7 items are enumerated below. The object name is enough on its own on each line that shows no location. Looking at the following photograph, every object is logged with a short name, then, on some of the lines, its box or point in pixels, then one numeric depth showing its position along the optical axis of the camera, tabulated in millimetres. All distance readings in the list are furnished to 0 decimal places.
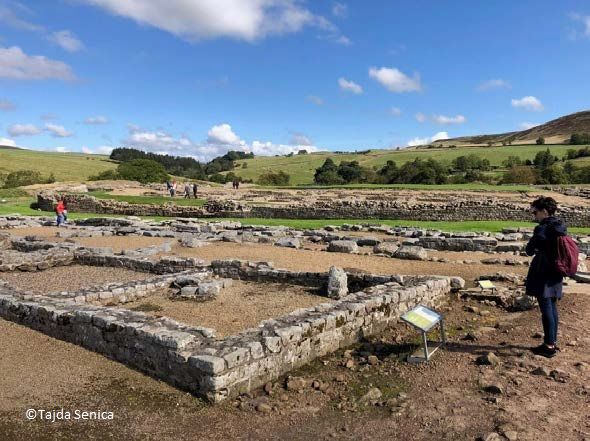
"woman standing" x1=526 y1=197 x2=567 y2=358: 6629
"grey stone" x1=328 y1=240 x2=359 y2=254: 16047
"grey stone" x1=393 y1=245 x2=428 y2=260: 14380
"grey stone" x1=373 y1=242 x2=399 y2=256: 15619
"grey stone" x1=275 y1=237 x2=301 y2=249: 17311
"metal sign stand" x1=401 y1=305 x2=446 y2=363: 6621
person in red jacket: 24859
